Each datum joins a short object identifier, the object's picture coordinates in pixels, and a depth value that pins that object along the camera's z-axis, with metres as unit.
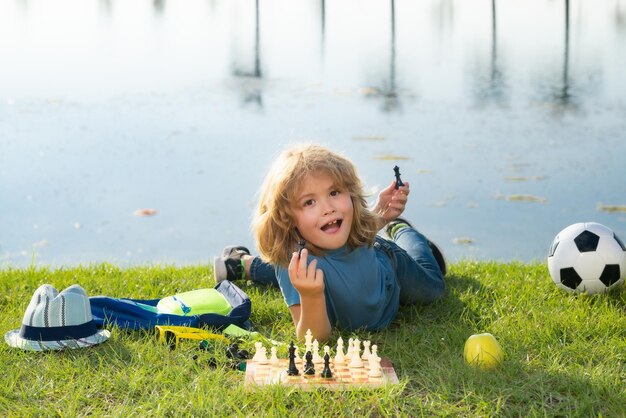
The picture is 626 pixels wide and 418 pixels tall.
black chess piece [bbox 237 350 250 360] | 3.66
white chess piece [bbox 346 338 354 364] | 3.50
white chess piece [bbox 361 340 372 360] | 3.50
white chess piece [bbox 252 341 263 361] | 3.47
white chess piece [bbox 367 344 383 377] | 3.38
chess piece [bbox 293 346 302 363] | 3.51
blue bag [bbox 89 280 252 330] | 4.07
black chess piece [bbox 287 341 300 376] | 3.39
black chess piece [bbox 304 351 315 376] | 3.38
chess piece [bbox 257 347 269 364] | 3.50
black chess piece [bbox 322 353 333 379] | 3.35
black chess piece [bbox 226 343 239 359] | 3.66
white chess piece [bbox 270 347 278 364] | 3.51
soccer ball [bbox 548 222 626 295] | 4.43
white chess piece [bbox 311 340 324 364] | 3.50
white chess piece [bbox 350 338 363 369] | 3.44
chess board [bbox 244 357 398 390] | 3.31
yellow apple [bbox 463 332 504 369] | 3.50
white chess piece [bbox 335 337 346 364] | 3.49
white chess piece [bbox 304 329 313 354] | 3.47
